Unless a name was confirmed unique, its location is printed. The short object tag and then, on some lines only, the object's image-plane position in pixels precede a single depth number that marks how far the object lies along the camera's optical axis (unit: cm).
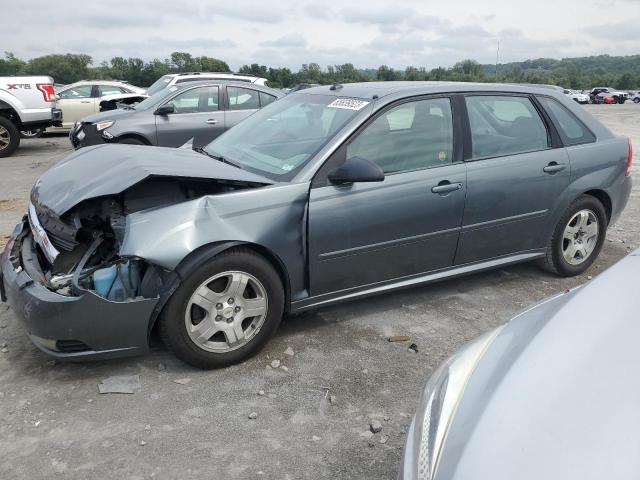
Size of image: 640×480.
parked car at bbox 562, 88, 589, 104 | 5685
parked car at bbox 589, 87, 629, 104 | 5995
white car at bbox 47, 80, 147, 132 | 1398
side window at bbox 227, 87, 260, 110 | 928
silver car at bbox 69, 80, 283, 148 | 862
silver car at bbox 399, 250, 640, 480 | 136
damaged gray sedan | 295
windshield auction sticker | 363
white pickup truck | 1113
